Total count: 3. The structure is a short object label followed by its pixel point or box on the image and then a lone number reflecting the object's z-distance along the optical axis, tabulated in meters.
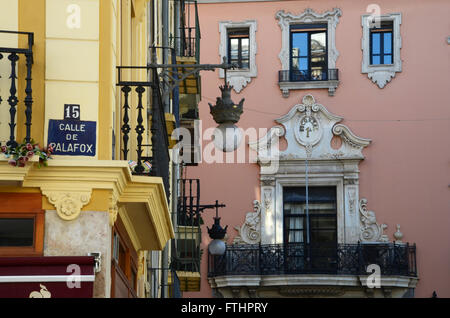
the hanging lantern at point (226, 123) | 12.39
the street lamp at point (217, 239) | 22.04
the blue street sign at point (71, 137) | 9.81
